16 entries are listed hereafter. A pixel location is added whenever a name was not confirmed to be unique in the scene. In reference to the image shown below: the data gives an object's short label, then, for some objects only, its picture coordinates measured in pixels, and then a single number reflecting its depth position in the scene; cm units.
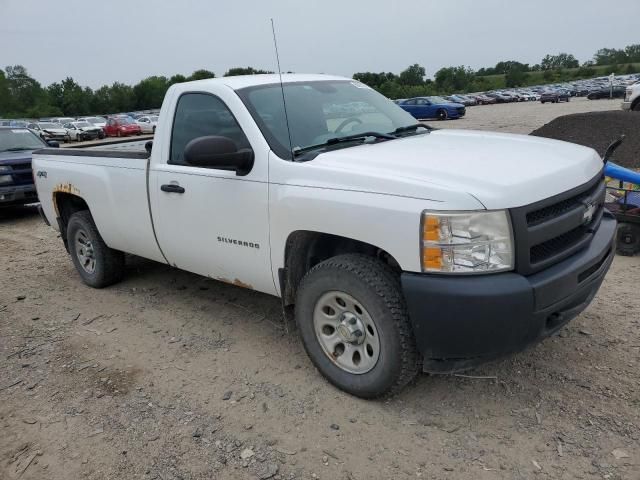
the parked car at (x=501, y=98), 6206
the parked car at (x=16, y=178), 944
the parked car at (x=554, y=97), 5026
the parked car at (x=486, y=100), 6169
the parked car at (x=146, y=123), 3874
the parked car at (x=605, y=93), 4703
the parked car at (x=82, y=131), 3725
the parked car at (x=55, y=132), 3731
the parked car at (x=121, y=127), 3819
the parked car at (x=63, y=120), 4156
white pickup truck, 264
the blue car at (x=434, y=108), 3441
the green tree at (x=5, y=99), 9812
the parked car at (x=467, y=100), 5958
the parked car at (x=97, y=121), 4012
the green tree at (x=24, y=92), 10050
